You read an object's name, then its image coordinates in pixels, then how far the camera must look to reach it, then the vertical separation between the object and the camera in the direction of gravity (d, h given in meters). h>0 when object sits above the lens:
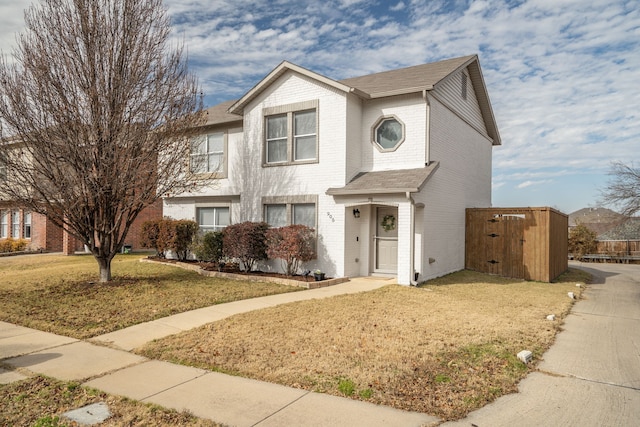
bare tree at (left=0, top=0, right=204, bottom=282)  10.41 +2.77
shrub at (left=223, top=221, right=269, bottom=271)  13.50 -0.76
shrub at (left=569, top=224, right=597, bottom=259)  26.69 -1.28
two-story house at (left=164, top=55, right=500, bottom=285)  12.99 +1.93
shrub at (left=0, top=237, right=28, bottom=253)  23.09 -1.56
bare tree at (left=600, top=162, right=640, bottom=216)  16.61 +1.22
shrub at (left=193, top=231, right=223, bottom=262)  14.70 -0.98
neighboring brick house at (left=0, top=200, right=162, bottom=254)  23.67 -0.83
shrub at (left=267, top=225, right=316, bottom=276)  12.77 -0.78
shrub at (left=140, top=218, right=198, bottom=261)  16.56 -0.69
